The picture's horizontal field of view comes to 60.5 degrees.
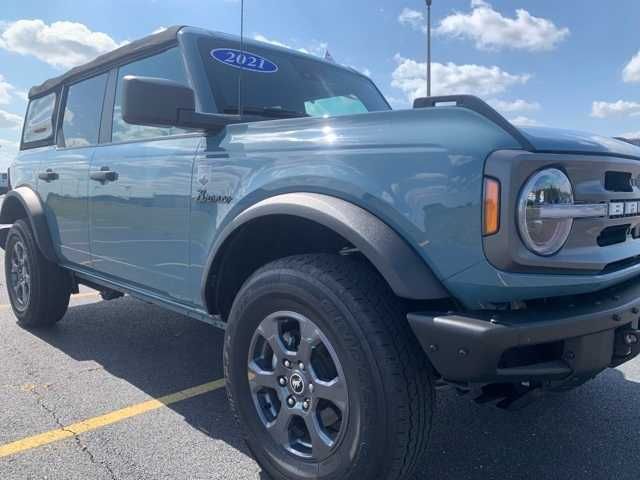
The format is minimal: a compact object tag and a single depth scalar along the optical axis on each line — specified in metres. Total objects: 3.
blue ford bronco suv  1.75
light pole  6.77
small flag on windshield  3.88
